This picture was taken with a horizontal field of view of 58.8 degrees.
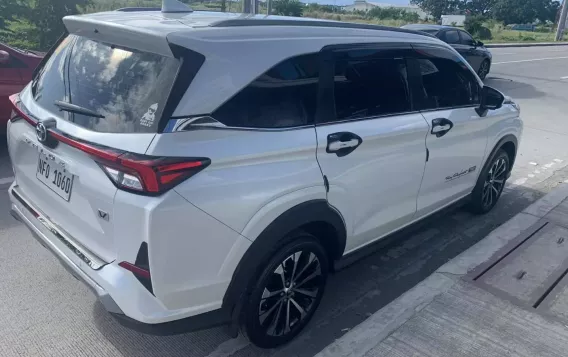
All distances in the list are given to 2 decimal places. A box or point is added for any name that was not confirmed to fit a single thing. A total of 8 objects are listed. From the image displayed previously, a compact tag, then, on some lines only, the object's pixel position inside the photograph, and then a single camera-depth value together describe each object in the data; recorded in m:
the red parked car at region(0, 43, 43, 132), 5.81
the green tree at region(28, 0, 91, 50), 11.81
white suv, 2.28
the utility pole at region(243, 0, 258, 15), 10.97
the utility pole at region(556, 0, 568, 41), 36.41
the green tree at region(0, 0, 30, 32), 11.52
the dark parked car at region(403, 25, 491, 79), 13.48
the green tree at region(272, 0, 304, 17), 26.16
